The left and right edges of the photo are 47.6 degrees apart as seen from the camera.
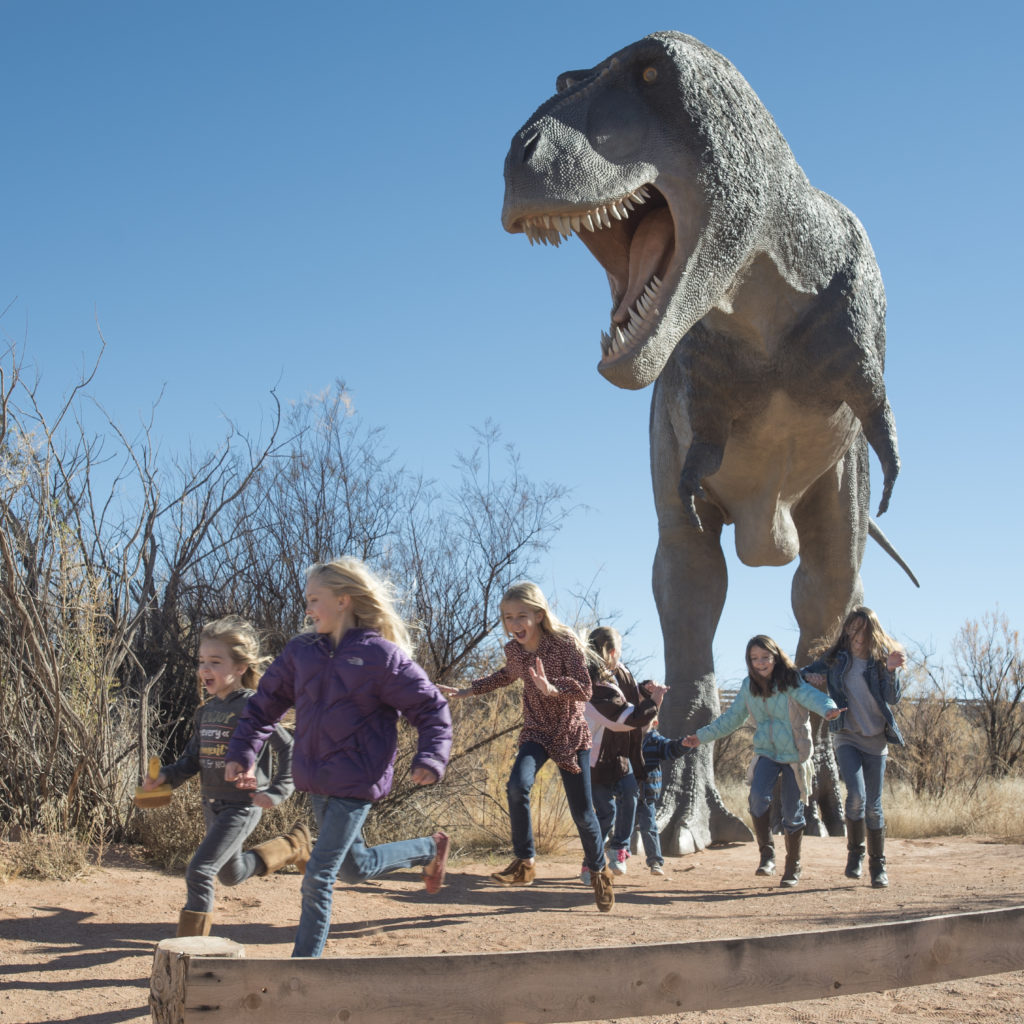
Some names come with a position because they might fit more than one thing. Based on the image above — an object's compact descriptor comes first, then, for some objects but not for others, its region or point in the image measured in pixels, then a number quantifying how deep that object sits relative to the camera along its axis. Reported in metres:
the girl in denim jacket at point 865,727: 5.79
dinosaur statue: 4.73
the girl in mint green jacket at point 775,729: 5.80
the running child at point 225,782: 3.87
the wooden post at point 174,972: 2.24
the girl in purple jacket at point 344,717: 3.46
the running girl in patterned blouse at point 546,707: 5.08
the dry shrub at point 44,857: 5.37
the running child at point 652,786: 6.15
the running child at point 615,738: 5.76
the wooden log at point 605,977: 2.23
